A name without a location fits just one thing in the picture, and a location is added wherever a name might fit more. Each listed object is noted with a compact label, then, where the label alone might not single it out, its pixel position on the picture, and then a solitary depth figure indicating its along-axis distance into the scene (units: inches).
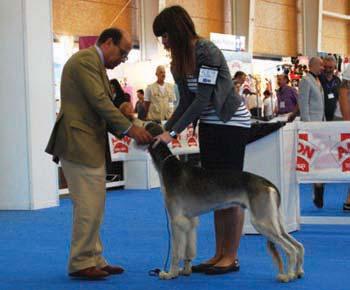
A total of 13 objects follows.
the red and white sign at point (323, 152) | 271.6
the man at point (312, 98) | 345.1
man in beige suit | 193.3
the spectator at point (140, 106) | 548.0
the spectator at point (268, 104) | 789.9
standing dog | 185.0
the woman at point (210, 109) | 189.2
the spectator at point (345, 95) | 312.7
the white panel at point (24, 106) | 365.1
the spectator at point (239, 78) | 525.7
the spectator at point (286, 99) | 602.5
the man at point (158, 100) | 532.4
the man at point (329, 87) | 378.0
